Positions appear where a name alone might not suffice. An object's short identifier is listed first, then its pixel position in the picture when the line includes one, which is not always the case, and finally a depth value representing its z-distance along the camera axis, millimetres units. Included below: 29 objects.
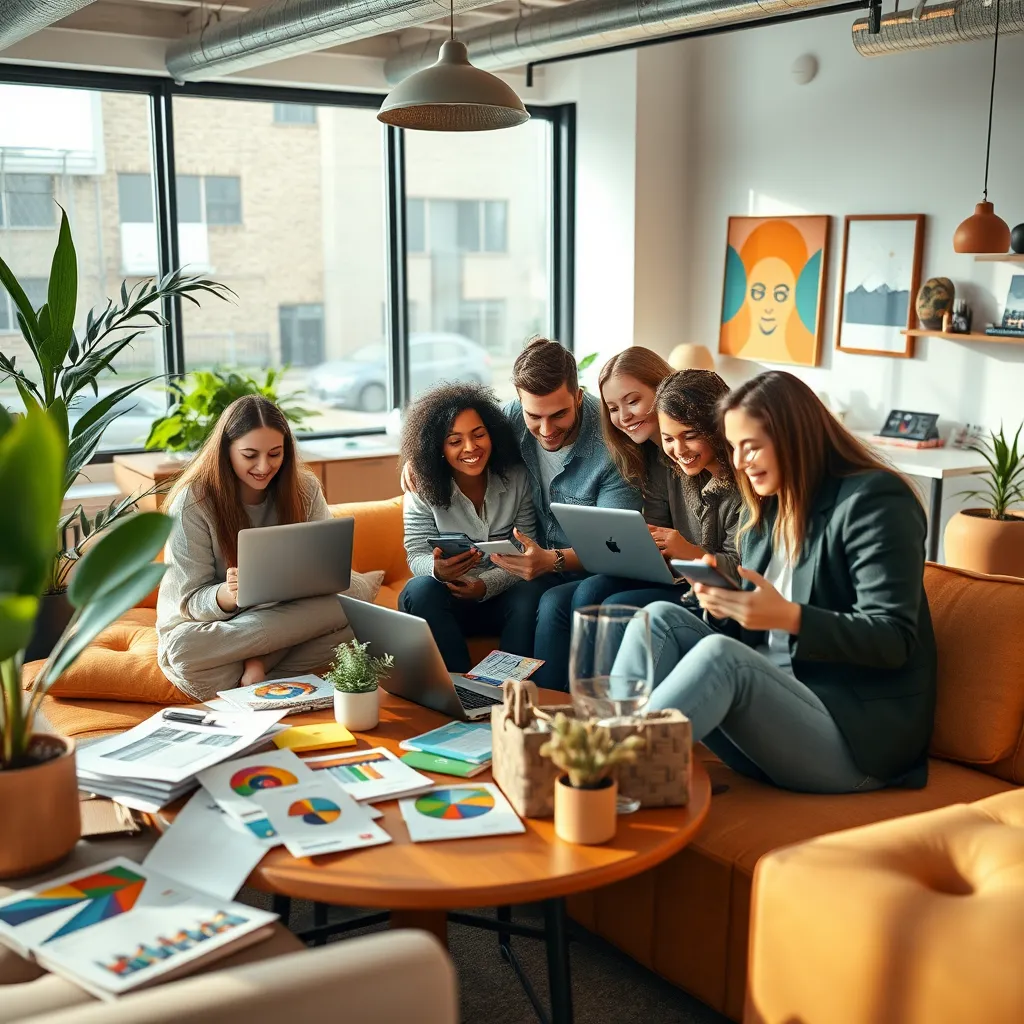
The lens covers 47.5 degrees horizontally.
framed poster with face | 6102
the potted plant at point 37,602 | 1613
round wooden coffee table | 1668
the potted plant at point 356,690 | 2285
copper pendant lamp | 4637
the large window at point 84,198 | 5652
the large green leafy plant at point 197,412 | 5344
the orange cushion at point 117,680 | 2930
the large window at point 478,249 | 6855
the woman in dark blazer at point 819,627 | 2205
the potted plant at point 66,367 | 3197
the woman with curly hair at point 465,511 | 3268
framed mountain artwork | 5625
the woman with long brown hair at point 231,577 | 2902
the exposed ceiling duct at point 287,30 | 4310
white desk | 4992
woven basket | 1859
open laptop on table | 2328
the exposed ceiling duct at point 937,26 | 4426
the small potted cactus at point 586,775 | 1761
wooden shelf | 5129
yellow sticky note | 2172
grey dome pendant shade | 2594
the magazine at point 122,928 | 1480
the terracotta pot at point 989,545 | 4621
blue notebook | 2111
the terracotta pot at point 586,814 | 1771
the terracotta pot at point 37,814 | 1741
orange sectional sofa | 2125
